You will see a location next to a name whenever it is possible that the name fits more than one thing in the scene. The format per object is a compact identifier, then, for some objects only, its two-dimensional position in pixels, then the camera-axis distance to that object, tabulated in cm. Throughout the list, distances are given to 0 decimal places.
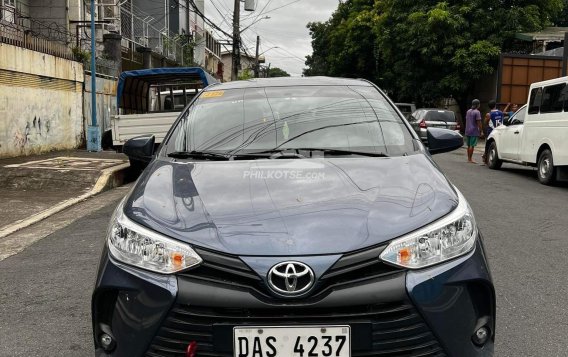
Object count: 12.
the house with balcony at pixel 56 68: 1315
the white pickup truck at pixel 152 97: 1165
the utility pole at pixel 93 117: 1564
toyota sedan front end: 218
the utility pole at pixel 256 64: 4787
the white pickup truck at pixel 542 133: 1024
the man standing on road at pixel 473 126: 1470
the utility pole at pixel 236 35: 2616
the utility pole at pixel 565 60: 1591
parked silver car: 2005
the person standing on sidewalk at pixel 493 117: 1478
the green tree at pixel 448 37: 2469
